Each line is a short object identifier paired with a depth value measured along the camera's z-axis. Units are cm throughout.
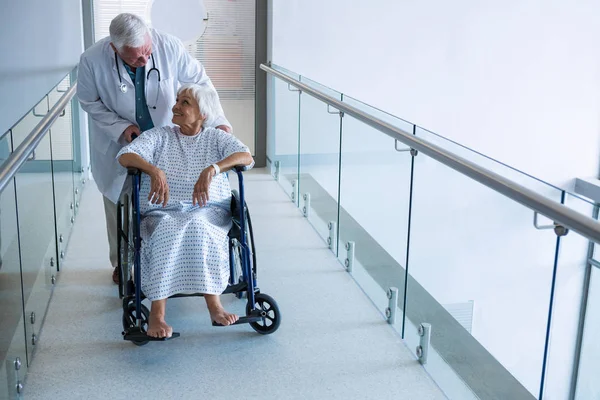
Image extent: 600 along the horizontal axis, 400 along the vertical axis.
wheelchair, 290
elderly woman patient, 290
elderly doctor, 334
